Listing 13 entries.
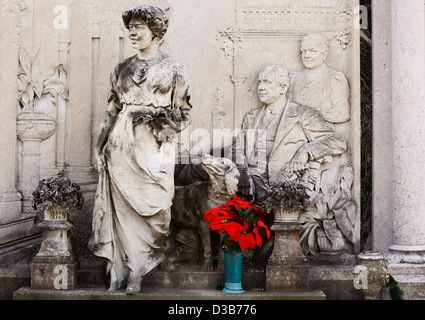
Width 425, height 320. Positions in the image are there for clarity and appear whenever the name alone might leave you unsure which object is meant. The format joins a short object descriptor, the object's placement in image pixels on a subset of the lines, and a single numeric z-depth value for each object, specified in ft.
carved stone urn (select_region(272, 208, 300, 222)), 16.97
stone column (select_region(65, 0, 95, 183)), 19.79
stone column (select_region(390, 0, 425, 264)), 18.11
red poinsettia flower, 15.96
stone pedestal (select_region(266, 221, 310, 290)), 16.63
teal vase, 16.24
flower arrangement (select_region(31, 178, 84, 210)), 16.58
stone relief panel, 19.13
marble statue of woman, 16.29
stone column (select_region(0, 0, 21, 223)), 18.84
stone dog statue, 16.97
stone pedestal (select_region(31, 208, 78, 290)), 16.46
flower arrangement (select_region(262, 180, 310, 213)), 16.83
